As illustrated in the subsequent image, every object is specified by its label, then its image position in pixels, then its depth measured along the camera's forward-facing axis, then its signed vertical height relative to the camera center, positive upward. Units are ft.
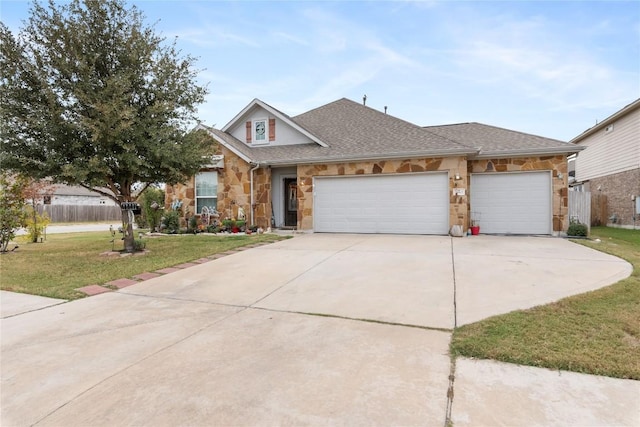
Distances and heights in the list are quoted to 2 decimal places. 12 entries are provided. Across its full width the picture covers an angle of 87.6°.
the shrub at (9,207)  32.65 +0.33
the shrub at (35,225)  38.47 -1.71
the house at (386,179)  37.58 +3.32
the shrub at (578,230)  35.37 -2.77
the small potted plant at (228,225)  43.50 -2.23
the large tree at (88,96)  24.82 +8.88
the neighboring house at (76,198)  115.75 +4.39
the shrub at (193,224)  45.06 -2.14
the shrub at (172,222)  45.85 -1.85
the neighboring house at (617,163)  49.32 +6.89
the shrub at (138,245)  30.20 -3.38
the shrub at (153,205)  48.84 +0.61
